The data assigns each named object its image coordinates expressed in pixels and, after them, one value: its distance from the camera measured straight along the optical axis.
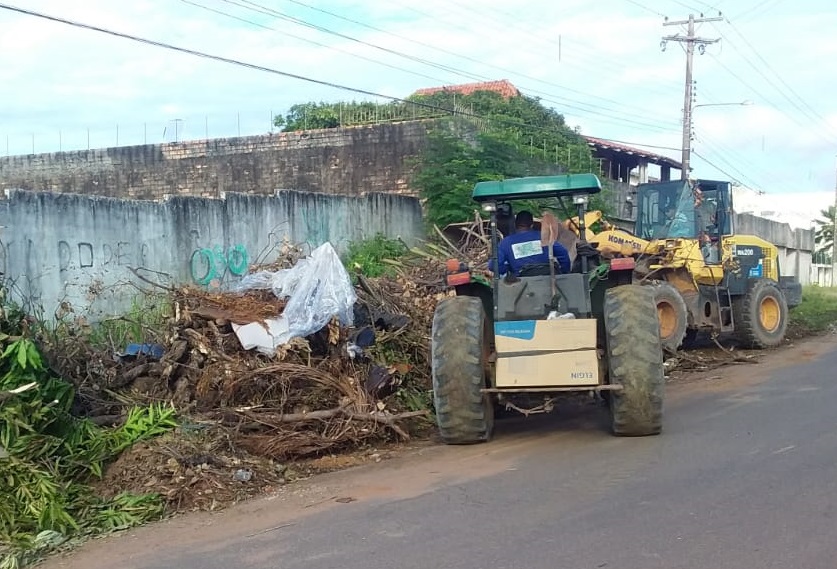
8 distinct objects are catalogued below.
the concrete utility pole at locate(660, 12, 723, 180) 29.48
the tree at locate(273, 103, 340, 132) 27.77
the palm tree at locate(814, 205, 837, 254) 58.12
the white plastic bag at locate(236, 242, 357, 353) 9.41
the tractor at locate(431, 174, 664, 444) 7.94
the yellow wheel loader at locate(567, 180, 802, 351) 13.88
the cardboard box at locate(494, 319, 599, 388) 7.91
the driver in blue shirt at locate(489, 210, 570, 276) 8.61
